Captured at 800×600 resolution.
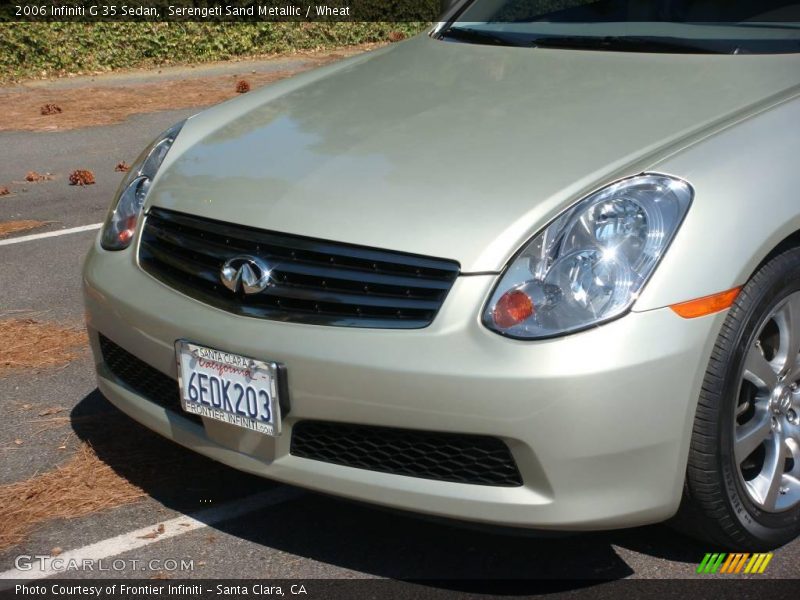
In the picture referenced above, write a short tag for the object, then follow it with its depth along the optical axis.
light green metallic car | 2.71
